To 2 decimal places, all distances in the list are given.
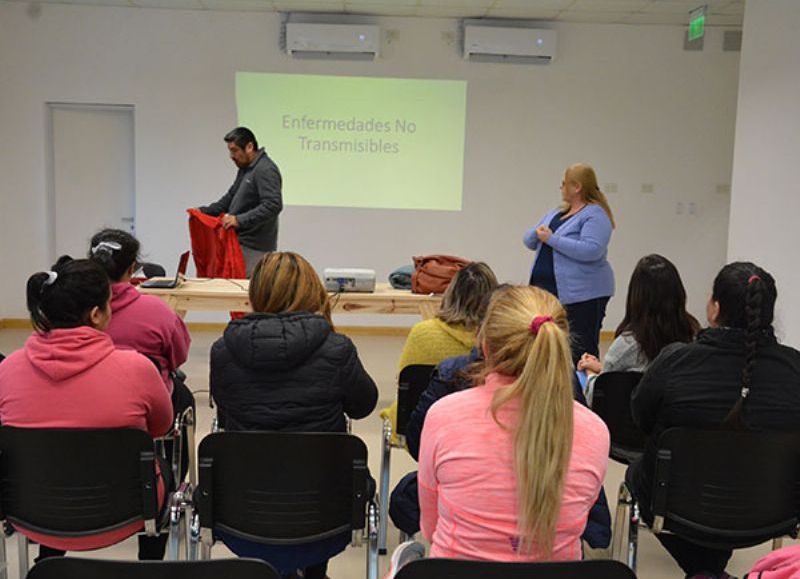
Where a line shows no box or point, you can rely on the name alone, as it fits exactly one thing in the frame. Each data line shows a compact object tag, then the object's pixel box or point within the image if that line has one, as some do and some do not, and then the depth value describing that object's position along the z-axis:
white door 7.02
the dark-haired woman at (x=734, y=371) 2.11
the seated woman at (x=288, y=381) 2.11
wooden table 4.25
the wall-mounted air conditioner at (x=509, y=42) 6.82
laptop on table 4.36
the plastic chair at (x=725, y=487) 2.06
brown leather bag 4.39
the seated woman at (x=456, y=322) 2.75
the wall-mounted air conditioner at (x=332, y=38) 6.75
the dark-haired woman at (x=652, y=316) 2.86
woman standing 4.23
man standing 5.16
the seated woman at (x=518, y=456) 1.45
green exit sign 6.25
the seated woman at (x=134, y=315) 2.71
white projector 4.40
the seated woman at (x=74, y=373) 2.01
